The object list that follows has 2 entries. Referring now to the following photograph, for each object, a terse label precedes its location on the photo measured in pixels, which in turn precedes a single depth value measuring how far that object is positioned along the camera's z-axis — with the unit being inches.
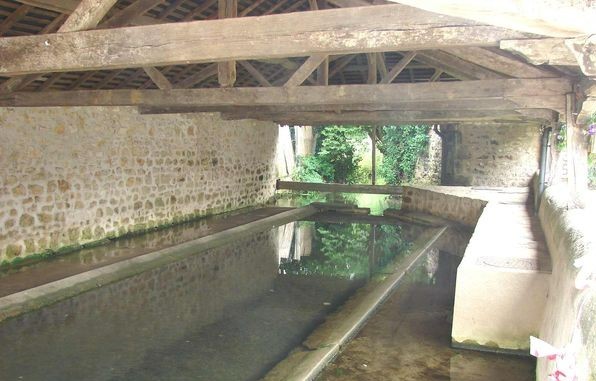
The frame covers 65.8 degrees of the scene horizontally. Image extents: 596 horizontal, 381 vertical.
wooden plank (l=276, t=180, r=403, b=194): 486.9
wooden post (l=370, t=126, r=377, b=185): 494.3
